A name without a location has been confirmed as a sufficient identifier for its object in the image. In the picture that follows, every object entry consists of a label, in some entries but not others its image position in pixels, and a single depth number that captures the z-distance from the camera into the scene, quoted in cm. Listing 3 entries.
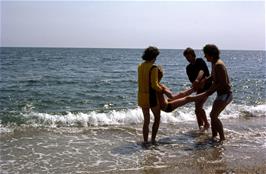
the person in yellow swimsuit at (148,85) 746
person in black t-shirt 817
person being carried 764
